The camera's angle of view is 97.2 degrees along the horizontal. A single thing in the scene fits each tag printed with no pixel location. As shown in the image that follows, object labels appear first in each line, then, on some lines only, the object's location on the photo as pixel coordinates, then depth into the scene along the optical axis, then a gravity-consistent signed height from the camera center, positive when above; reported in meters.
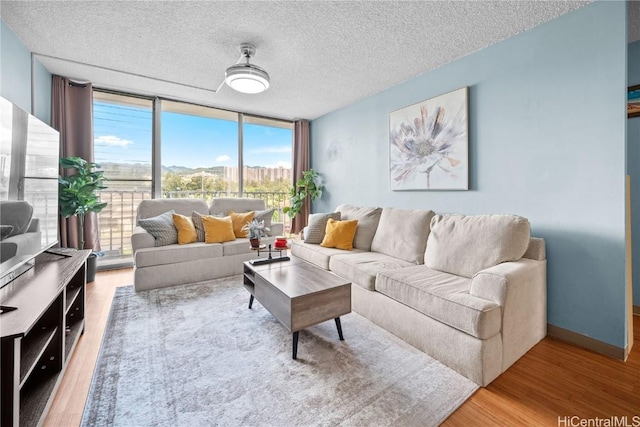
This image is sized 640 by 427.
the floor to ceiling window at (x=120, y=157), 3.86 +0.83
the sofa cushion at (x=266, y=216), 4.04 -0.01
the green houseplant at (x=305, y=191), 5.00 +0.43
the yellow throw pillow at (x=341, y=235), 3.26 -0.23
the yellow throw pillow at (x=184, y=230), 3.41 -0.18
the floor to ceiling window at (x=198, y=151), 4.36 +1.07
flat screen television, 1.47 +0.16
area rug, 1.37 -0.95
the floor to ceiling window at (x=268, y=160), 5.04 +1.05
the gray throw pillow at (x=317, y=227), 3.54 -0.15
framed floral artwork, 2.78 +0.77
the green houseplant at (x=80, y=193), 3.10 +0.26
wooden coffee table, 1.81 -0.55
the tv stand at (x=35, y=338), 1.01 -0.59
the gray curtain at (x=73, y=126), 3.36 +1.10
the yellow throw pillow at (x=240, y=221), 3.86 -0.08
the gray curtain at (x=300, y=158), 5.21 +1.08
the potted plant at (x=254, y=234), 2.55 -0.17
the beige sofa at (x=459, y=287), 1.65 -0.50
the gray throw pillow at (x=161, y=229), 3.26 -0.15
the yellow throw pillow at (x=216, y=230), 3.53 -0.18
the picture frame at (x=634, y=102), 2.41 +0.97
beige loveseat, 3.04 -0.47
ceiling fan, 2.61 +1.33
